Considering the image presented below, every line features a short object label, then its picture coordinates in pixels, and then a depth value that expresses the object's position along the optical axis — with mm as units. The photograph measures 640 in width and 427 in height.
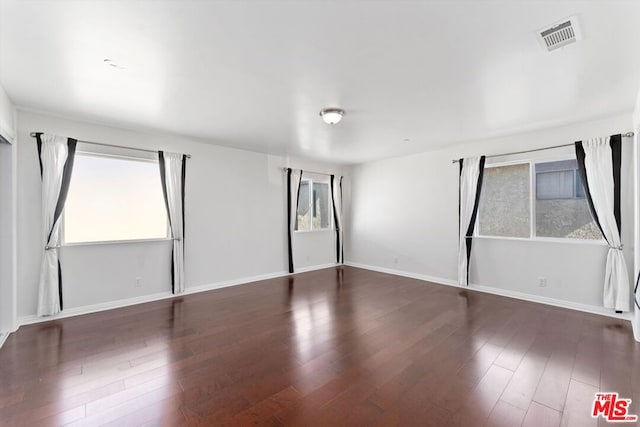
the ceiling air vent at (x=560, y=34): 1745
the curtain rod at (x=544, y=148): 3351
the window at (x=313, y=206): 6230
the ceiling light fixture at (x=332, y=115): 3127
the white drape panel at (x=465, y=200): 4633
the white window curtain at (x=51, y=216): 3301
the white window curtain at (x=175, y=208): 4250
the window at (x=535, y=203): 3830
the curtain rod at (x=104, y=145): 3283
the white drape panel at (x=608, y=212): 3334
